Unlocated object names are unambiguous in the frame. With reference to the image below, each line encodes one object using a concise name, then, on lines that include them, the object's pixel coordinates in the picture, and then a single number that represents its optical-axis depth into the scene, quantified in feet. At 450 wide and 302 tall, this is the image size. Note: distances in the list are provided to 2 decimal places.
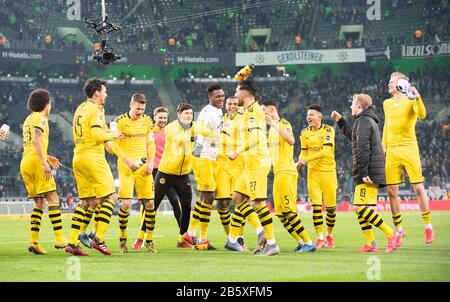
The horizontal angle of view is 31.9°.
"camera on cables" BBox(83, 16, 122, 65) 98.02
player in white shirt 49.98
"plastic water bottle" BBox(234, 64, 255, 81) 45.93
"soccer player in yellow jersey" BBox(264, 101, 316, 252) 45.14
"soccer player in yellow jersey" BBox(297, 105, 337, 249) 49.83
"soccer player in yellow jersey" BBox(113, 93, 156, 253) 47.42
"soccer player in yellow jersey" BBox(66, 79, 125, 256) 43.04
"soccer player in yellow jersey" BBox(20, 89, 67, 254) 45.47
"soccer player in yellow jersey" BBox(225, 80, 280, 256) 41.68
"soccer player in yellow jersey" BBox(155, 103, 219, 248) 50.26
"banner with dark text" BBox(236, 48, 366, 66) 176.76
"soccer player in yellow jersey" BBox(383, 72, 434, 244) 49.06
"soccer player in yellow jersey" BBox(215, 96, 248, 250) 49.54
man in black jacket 43.96
